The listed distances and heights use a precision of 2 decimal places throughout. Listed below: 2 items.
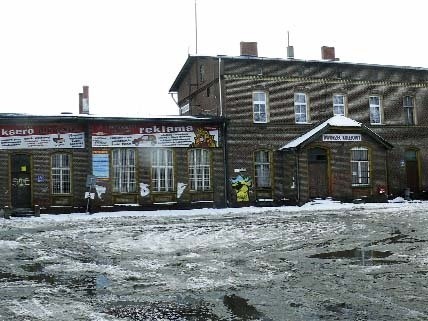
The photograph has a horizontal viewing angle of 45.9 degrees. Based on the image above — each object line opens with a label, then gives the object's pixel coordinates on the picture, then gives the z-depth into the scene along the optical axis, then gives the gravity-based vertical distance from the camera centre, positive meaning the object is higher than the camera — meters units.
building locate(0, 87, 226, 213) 22.63 +1.16
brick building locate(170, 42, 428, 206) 25.77 +2.92
